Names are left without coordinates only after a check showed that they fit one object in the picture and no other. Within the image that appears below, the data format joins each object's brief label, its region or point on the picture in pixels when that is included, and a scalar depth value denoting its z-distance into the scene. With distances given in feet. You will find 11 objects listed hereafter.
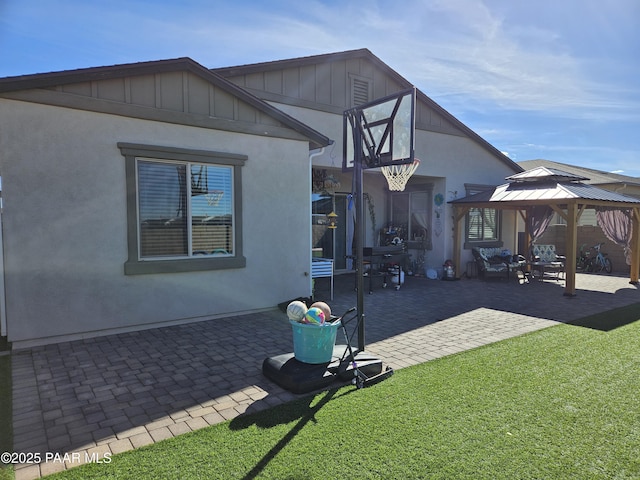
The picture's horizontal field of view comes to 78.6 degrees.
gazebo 29.27
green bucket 12.84
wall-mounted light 35.24
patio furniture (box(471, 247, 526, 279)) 37.22
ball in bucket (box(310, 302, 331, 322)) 13.60
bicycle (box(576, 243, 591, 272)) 44.83
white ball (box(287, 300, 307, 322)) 13.08
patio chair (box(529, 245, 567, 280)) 37.01
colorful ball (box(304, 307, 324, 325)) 12.94
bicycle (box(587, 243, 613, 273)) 43.09
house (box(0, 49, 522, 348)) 16.58
